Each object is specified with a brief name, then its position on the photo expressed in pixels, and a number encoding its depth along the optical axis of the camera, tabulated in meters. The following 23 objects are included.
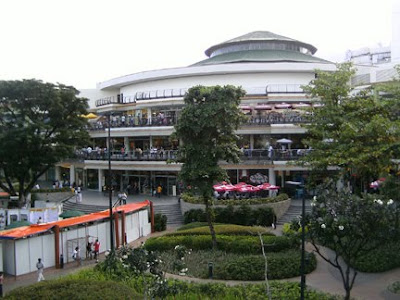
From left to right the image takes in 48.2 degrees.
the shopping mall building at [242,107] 38.22
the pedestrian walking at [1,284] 18.26
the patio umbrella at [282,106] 38.97
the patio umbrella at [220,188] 31.98
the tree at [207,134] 21.66
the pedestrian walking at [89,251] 23.91
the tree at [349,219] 13.91
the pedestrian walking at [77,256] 23.11
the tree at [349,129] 20.62
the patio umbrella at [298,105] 38.78
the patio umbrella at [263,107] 39.23
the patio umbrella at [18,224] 25.47
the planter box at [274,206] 30.75
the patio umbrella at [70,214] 29.06
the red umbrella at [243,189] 31.78
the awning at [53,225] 20.84
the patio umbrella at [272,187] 32.65
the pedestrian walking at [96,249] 23.77
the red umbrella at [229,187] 31.94
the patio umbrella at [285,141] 36.28
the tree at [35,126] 31.39
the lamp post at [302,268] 12.88
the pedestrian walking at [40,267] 20.04
